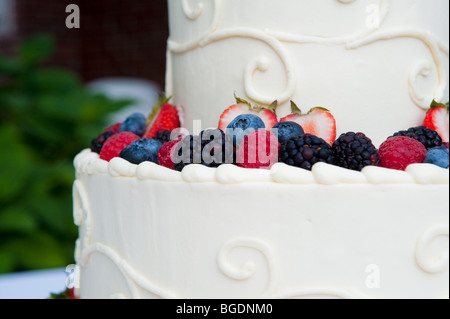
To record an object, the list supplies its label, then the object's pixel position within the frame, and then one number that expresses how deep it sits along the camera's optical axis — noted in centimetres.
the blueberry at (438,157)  53
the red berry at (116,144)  59
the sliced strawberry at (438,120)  57
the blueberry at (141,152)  57
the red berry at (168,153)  55
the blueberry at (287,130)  54
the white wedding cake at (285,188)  52
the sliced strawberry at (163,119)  61
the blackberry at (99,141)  62
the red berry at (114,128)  64
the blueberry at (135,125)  62
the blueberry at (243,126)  54
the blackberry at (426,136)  55
